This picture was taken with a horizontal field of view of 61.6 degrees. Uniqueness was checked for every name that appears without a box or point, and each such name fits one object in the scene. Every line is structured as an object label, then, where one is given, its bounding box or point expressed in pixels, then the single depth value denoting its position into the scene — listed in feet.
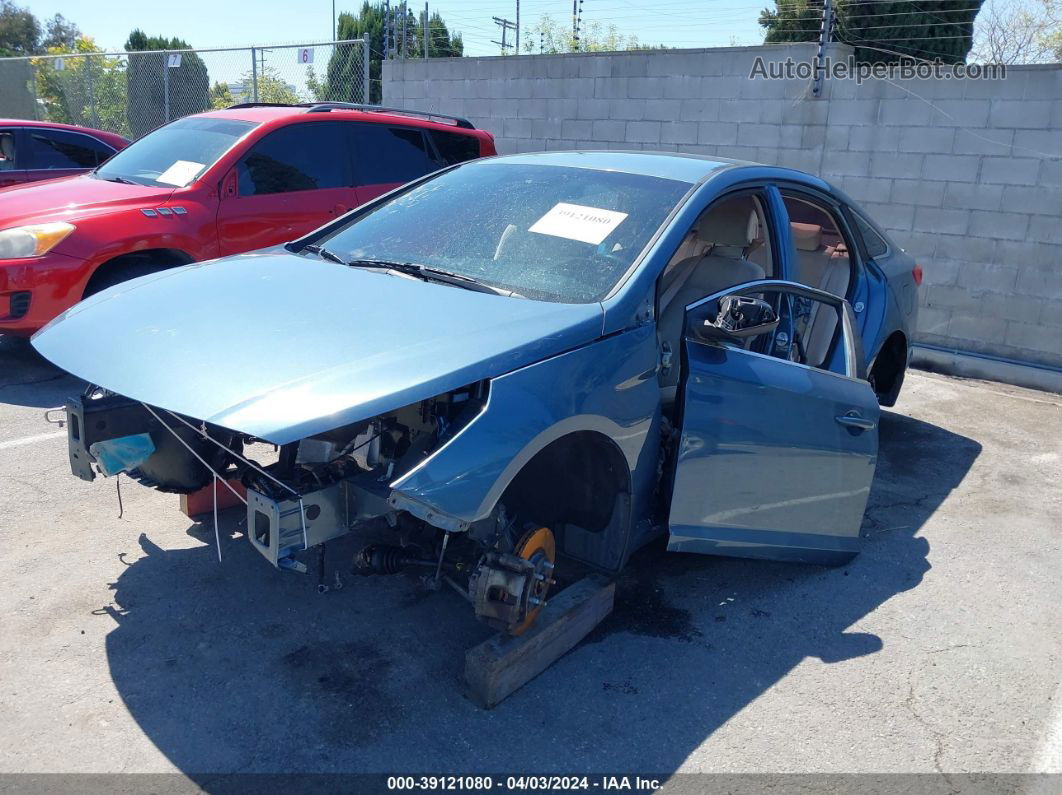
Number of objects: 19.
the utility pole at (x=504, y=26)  81.55
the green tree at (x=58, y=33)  158.61
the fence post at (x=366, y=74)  37.60
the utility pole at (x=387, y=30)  41.96
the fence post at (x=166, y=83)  46.06
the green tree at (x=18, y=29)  150.30
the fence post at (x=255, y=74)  42.83
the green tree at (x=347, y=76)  45.68
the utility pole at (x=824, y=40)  26.53
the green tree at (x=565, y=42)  102.58
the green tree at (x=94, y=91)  54.34
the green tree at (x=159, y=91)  53.42
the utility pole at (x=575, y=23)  53.28
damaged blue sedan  8.34
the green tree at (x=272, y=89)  46.93
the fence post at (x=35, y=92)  54.54
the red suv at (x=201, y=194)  18.30
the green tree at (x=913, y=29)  51.34
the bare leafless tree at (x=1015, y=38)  46.88
